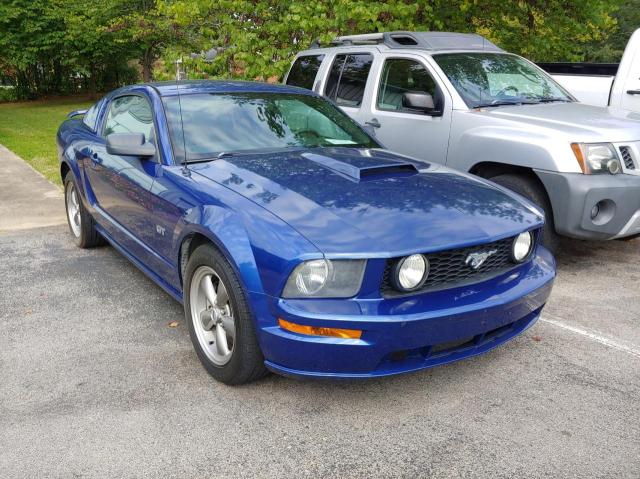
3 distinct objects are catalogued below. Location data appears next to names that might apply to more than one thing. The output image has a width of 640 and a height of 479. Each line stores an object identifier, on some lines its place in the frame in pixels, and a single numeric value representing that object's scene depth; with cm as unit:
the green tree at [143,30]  2214
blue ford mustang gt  277
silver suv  476
